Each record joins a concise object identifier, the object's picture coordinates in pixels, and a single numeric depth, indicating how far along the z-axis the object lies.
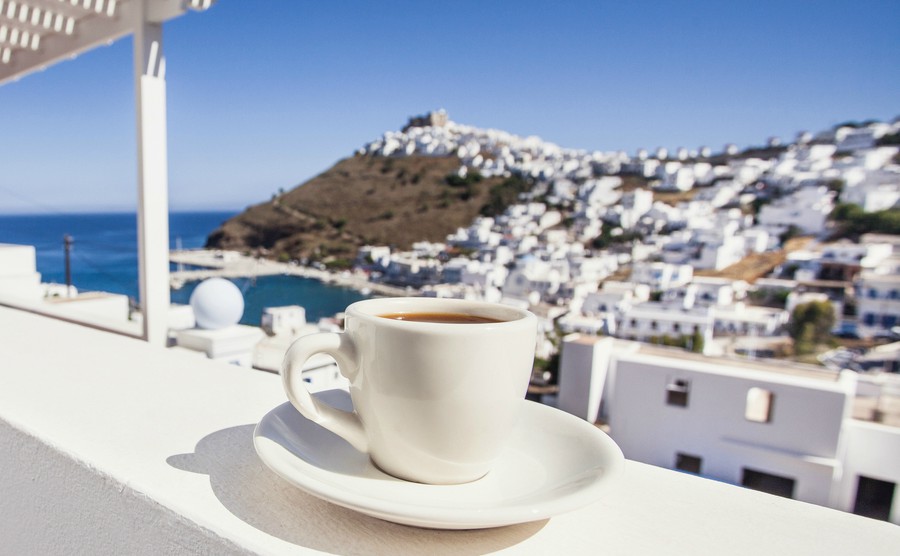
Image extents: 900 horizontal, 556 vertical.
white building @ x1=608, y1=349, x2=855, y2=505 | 4.54
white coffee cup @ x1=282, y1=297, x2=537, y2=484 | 0.25
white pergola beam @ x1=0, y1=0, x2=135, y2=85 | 1.51
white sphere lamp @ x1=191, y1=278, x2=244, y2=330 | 2.15
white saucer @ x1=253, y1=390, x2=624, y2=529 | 0.23
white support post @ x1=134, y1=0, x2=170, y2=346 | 1.47
